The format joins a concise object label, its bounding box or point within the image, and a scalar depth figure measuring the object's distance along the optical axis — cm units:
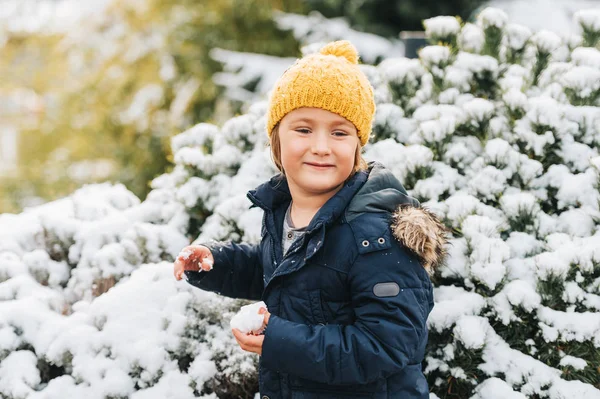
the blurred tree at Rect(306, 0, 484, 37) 552
